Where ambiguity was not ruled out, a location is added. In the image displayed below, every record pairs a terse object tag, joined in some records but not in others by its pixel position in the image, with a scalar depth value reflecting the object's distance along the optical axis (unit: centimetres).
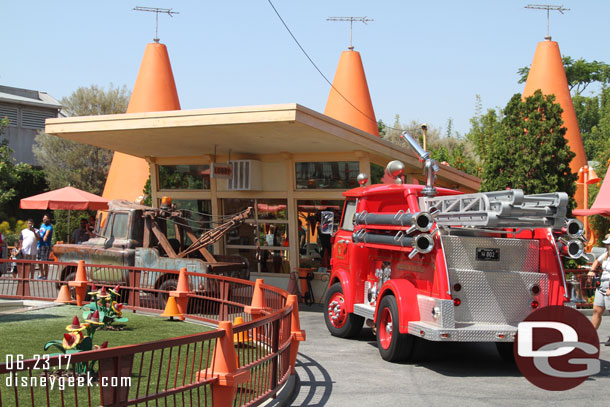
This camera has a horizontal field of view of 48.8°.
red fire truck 844
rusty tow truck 1434
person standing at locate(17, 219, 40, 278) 1966
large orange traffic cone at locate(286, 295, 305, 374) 805
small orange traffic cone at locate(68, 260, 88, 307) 1382
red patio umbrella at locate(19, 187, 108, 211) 2052
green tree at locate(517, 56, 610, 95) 5919
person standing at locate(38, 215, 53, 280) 2116
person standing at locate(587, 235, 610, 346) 1091
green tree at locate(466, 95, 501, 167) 2781
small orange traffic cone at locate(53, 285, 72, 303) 1417
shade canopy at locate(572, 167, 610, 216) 2127
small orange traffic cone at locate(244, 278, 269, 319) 1002
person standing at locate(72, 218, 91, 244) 2138
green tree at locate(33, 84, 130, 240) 3875
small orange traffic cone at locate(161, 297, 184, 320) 1271
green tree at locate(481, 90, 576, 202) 1567
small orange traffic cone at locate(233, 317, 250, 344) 955
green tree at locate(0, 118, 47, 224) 3009
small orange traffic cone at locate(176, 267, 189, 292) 1277
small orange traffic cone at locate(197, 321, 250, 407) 579
